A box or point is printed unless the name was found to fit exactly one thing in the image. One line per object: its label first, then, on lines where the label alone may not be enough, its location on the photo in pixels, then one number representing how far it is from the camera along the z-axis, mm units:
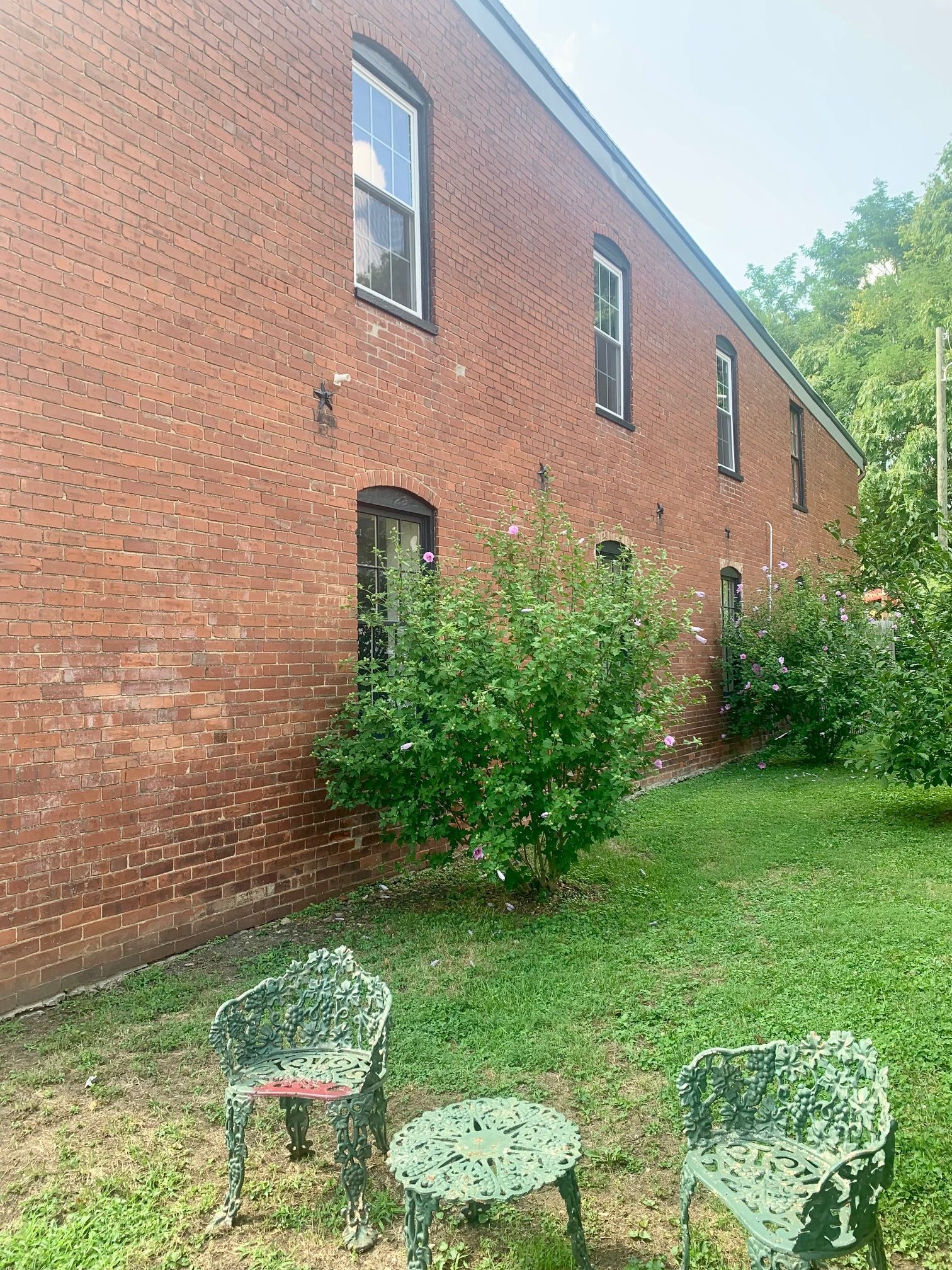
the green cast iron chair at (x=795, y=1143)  1954
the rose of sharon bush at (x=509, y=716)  5379
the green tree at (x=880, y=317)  26031
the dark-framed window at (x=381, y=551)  6598
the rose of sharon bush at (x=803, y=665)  11914
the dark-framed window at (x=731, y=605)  13070
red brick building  4438
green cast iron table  2188
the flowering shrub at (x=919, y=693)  7734
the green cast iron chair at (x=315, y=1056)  2629
